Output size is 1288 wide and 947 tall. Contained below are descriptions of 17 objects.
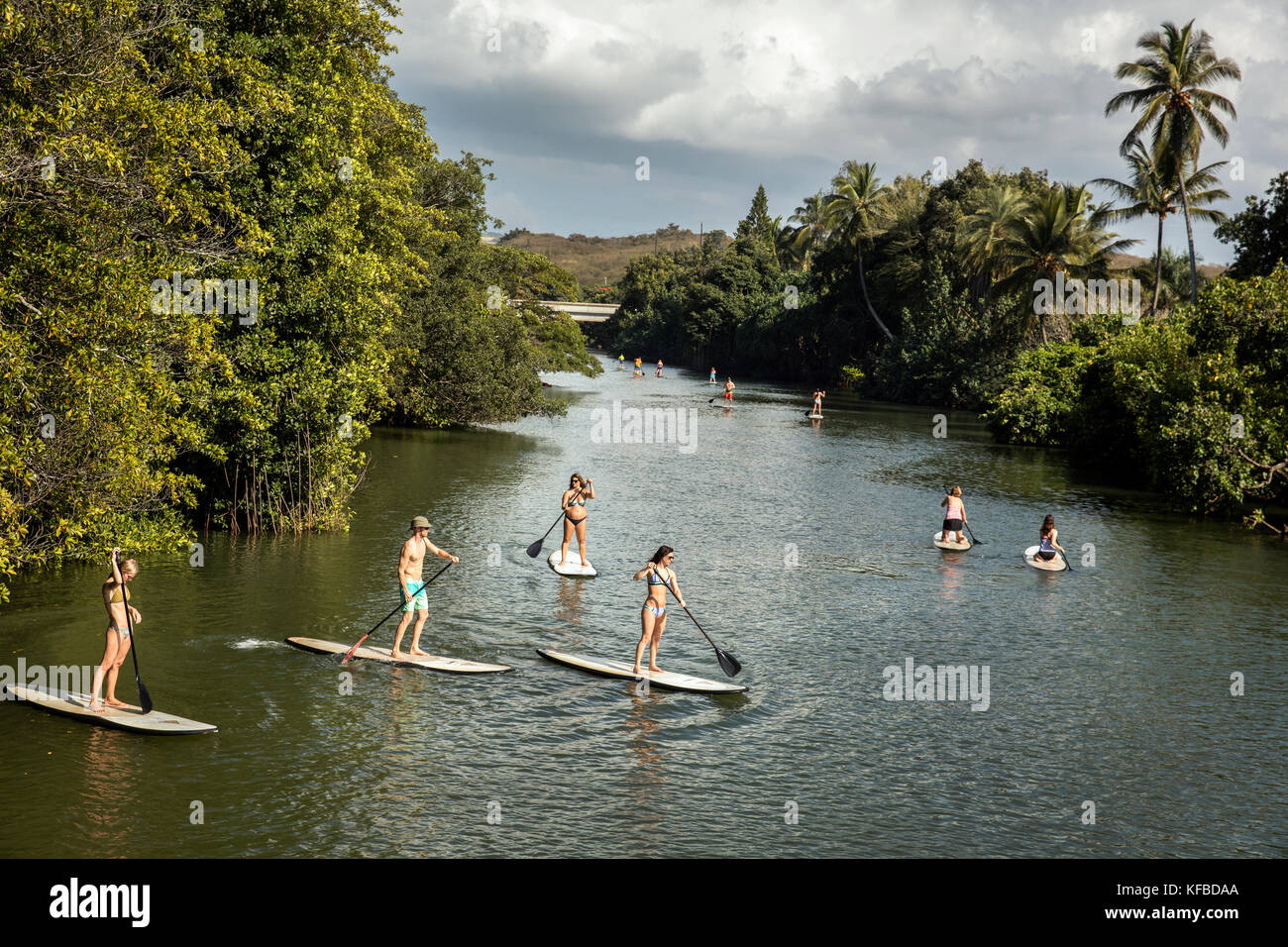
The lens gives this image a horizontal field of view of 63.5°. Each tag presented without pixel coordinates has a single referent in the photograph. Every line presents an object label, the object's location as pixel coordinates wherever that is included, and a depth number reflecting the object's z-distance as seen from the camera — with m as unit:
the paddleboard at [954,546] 29.41
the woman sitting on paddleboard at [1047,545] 27.33
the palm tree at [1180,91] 55.75
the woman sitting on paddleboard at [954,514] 29.55
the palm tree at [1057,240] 66.69
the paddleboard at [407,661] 17.23
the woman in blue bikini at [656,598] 17.14
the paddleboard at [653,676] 16.78
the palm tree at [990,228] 74.75
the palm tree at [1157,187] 58.44
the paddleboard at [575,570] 24.77
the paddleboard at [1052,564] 27.11
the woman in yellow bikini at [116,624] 14.50
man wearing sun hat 17.73
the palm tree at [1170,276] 75.75
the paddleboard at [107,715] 13.96
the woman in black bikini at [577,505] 25.50
